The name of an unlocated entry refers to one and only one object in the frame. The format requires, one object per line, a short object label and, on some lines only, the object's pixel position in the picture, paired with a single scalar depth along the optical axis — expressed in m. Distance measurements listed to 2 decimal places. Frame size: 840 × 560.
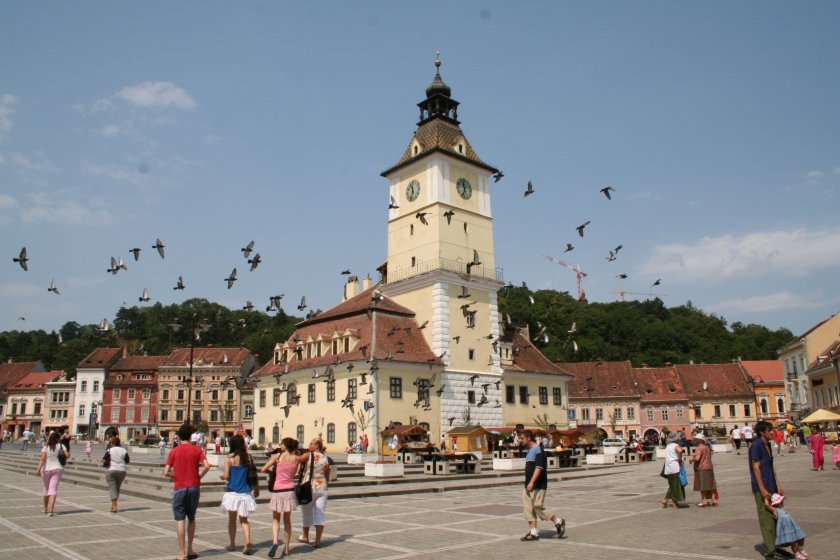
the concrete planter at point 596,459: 34.62
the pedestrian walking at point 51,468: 15.39
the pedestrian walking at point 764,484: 9.76
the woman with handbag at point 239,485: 11.26
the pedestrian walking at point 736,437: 42.84
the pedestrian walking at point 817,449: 24.69
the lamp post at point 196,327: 29.01
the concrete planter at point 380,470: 25.53
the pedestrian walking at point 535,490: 12.21
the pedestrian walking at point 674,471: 16.20
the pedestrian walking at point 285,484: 11.41
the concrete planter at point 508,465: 29.91
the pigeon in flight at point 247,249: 24.81
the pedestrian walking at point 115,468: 16.36
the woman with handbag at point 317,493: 11.97
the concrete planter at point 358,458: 31.95
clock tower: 47.09
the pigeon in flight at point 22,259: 21.21
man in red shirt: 10.64
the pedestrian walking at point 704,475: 16.28
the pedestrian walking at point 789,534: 9.26
